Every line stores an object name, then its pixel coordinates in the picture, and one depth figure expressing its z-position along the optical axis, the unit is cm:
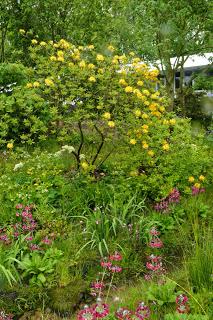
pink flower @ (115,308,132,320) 269
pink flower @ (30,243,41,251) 405
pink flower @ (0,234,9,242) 430
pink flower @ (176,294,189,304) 297
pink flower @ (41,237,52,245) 412
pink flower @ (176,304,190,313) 284
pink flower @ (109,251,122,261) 358
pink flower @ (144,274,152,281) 356
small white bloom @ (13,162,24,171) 567
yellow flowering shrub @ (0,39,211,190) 518
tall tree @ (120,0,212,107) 984
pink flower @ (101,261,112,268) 359
